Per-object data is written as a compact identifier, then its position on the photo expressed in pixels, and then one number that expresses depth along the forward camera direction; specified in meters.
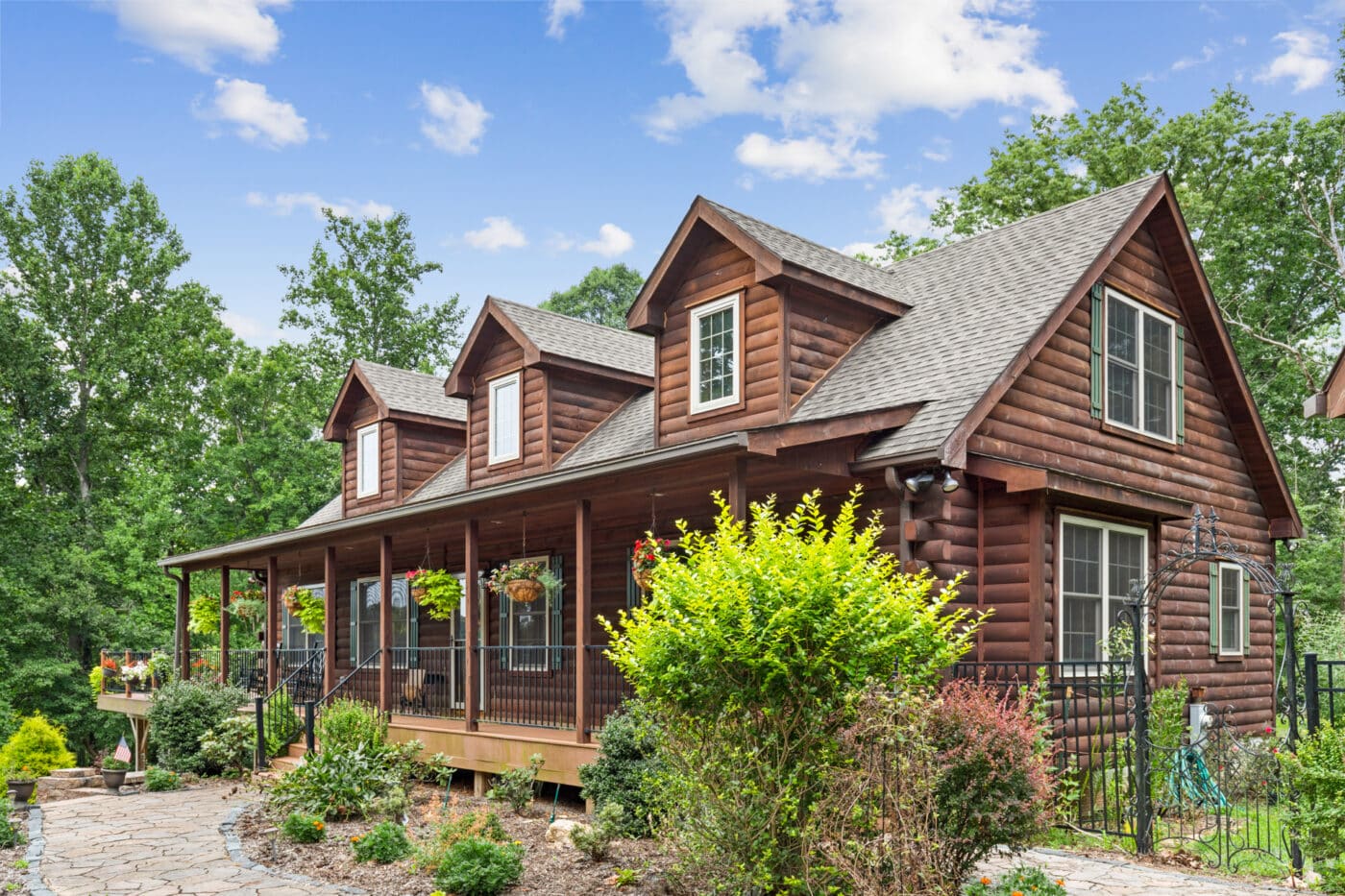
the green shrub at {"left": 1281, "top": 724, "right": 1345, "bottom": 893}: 7.28
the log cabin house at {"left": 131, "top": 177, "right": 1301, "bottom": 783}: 11.25
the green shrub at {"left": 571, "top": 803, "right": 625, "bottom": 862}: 8.88
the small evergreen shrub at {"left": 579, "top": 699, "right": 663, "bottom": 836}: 9.79
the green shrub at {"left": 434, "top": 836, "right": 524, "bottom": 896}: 7.90
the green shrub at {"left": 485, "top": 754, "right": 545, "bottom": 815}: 11.65
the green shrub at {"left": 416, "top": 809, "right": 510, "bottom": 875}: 8.57
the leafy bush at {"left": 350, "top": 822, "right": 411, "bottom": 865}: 9.20
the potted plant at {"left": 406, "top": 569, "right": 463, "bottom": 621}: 15.96
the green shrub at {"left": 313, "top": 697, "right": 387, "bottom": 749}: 12.63
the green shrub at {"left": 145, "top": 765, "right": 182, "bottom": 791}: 15.16
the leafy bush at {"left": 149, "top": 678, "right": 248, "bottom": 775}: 16.58
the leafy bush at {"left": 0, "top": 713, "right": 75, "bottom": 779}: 19.22
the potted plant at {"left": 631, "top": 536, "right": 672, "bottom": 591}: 11.27
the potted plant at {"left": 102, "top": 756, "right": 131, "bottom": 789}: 15.77
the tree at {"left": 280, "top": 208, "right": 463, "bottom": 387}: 38.31
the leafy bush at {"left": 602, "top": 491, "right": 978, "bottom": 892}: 6.66
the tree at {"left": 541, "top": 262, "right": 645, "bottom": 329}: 49.53
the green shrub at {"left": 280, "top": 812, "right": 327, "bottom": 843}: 10.17
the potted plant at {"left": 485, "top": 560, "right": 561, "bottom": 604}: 14.09
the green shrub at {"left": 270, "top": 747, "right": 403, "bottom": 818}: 11.34
